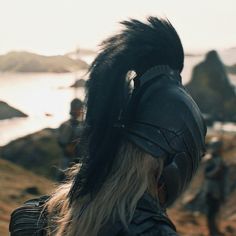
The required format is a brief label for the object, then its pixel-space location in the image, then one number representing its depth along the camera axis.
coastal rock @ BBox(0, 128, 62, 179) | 23.66
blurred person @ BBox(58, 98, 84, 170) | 10.80
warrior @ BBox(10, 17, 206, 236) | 1.72
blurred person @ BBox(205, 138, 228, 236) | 11.96
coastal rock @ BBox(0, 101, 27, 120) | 20.04
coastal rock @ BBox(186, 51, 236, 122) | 41.91
